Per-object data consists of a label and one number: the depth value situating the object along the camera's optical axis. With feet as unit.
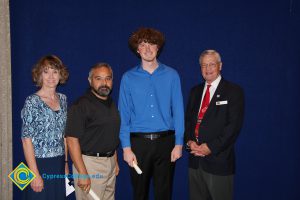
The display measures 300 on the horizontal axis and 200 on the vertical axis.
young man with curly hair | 7.71
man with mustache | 6.95
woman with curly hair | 6.79
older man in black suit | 7.70
